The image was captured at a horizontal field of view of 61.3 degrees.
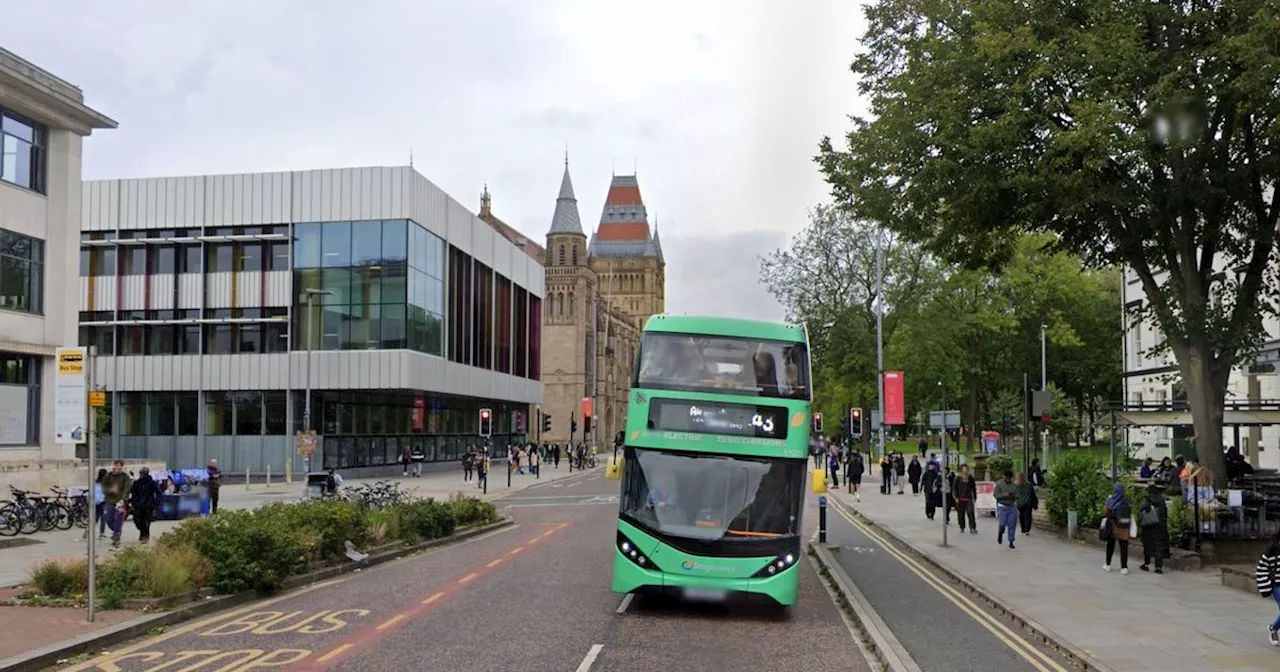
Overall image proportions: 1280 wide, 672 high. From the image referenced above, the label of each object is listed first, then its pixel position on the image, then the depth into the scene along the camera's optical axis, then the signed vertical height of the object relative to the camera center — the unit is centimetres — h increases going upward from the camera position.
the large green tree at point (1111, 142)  1859 +468
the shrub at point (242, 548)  1416 -206
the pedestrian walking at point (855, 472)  4106 -290
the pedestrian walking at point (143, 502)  2166 -209
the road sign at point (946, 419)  2459 -52
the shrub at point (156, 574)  1310 -219
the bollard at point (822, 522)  2355 -276
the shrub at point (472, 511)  2497 -274
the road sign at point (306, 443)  4175 -177
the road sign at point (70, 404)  1200 -7
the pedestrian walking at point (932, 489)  2964 -257
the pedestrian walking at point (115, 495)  2173 -197
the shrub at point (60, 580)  1345 -229
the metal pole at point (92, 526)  1172 -138
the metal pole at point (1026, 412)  2608 -38
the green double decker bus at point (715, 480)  1323 -105
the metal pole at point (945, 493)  2203 -198
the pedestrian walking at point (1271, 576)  1141 -193
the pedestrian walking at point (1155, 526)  1752 -213
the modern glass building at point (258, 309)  5319 +447
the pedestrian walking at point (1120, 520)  1777 -206
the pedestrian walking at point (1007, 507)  2208 -228
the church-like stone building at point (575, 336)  11950 +710
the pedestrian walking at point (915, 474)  4231 -306
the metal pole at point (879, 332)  4991 +305
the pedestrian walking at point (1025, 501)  2397 -239
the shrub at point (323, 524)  1694 -208
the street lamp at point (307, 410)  4241 -54
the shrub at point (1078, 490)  2272 -204
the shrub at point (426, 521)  2134 -253
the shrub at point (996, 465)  3994 -263
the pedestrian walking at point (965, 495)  2623 -242
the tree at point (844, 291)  6044 +622
